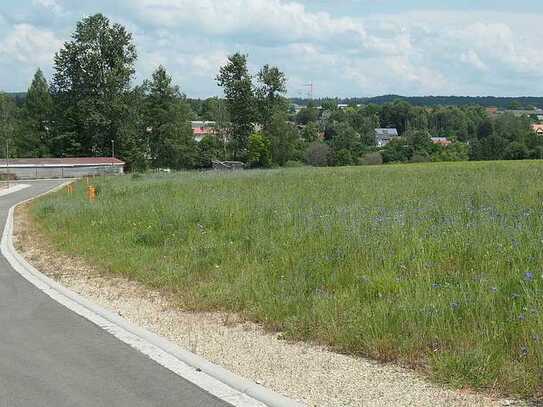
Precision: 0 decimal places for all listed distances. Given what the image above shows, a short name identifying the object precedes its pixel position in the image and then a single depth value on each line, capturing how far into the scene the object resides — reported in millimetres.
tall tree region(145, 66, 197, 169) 94688
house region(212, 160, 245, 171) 94694
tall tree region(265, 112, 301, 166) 98812
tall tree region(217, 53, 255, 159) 99188
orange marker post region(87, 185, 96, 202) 26827
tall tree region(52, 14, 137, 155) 88312
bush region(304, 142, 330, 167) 107438
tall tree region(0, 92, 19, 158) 101938
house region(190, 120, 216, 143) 115500
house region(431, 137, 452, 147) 111581
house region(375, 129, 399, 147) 162250
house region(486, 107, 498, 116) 170250
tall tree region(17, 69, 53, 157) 99938
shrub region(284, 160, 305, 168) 96888
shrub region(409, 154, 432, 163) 89812
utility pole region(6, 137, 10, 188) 85162
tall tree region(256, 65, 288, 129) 99188
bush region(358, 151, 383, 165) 101250
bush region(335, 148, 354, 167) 104812
